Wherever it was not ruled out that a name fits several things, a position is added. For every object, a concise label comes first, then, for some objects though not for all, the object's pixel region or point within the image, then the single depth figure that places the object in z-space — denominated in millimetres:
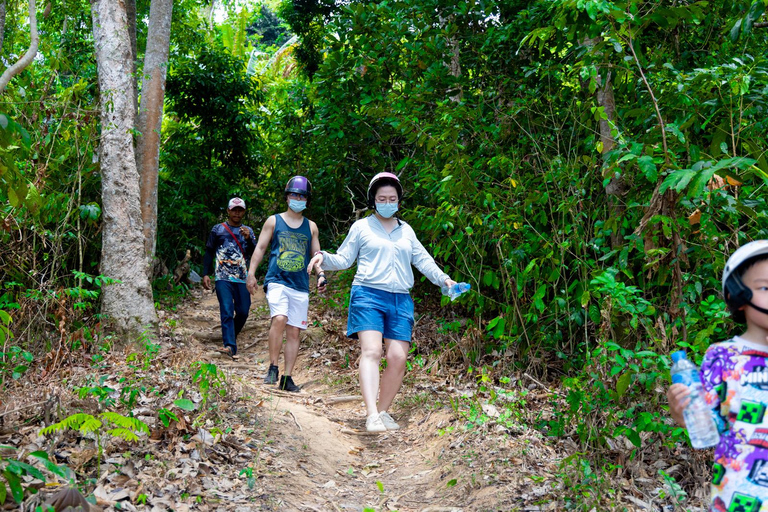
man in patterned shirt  8445
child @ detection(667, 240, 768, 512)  2133
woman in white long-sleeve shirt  5410
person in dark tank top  6703
